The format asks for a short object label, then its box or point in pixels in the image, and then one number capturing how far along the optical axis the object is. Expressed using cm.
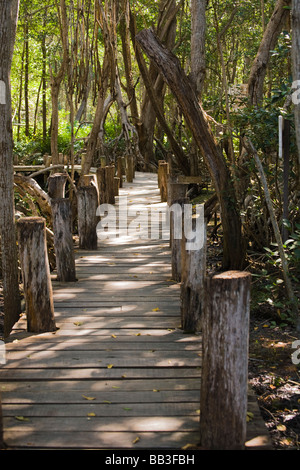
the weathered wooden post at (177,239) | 658
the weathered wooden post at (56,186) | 798
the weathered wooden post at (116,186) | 1202
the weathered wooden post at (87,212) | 798
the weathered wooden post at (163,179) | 1166
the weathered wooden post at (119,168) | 1404
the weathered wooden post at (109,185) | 1076
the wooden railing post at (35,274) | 505
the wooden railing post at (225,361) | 340
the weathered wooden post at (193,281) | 522
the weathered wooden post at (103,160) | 1423
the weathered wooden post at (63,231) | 652
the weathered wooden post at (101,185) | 1058
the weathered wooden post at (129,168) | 1476
